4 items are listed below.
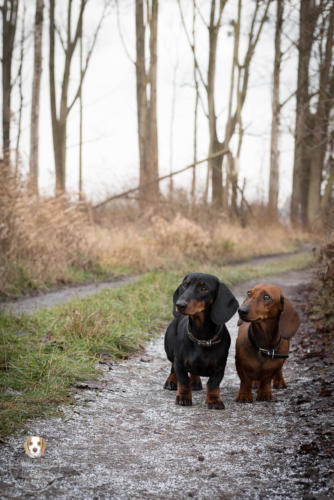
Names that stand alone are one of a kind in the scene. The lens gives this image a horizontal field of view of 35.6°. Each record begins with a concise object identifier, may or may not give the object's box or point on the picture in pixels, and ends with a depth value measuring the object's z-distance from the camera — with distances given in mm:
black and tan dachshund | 4164
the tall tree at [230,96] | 22750
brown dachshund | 4275
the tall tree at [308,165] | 21150
